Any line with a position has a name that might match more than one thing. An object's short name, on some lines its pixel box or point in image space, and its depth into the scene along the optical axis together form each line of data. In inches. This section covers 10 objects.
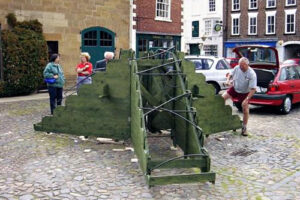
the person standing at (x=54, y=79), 395.5
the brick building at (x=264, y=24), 1513.3
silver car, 600.7
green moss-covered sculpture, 265.1
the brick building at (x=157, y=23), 835.4
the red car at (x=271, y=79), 434.9
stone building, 645.3
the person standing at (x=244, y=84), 330.6
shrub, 591.8
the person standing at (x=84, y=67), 425.7
